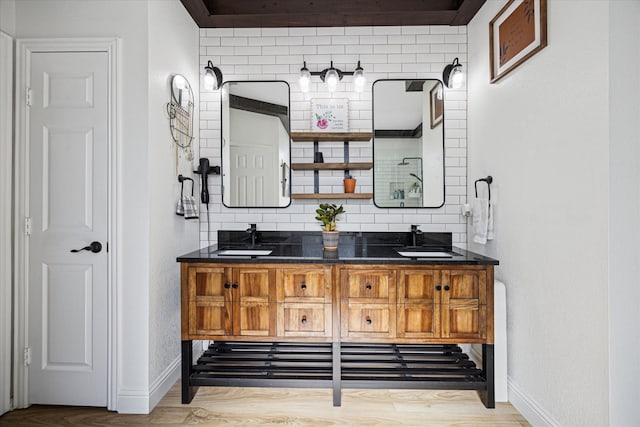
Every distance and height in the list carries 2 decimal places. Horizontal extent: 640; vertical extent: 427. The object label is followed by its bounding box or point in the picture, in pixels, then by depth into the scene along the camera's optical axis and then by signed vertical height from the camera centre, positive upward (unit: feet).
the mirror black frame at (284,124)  10.11 +2.09
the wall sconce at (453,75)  9.41 +3.57
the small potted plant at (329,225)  8.63 -0.32
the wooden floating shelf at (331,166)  9.84 +1.22
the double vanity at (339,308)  7.54 -2.00
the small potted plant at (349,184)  9.91 +0.73
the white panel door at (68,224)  7.38 -0.25
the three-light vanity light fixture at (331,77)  9.53 +3.52
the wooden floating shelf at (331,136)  9.78 +2.02
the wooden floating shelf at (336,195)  9.75 +0.44
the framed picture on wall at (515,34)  6.54 +3.50
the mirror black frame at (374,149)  10.00 +1.71
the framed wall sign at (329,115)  9.98 +2.63
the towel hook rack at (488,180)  8.51 +0.74
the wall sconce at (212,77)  9.71 +3.60
